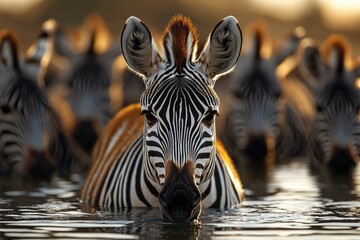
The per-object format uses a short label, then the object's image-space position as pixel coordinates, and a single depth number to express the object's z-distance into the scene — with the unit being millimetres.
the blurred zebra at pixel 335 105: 16734
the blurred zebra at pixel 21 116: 15781
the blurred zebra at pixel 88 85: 21547
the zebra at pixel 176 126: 8836
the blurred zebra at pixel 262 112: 20797
